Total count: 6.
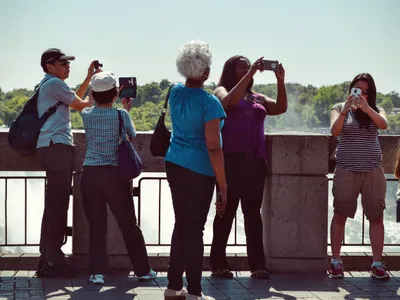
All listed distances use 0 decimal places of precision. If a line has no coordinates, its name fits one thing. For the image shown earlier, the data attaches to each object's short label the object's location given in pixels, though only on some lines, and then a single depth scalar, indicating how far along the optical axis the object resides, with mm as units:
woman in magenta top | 6523
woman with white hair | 5258
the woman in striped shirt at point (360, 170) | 6844
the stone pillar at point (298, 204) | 7141
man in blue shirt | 6457
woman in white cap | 6234
